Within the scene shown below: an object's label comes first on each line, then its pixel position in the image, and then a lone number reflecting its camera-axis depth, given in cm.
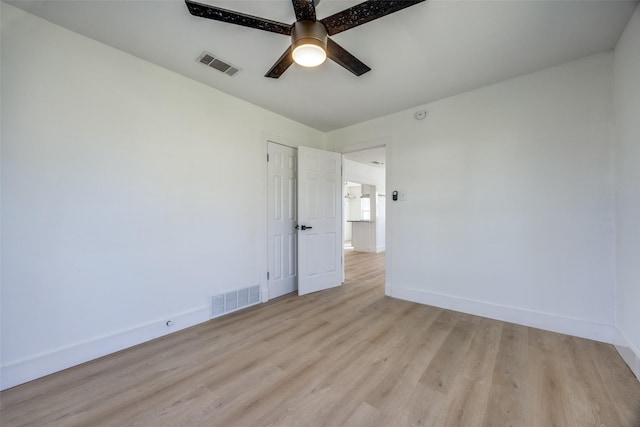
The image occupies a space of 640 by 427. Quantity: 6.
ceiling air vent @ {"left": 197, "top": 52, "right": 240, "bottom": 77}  228
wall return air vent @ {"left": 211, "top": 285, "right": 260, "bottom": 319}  287
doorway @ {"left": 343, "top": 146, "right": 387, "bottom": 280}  648
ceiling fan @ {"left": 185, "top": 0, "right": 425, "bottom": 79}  139
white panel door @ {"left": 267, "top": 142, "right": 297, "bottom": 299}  350
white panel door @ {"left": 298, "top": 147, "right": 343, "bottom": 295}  363
